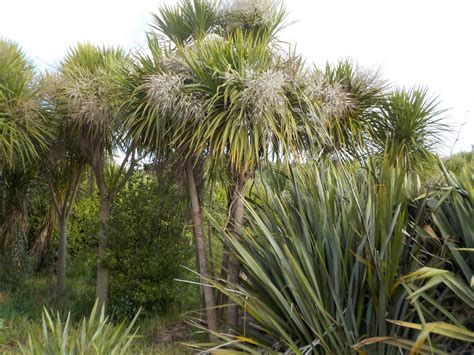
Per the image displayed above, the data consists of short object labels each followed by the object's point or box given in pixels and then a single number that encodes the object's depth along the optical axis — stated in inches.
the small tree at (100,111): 354.3
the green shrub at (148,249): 388.5
